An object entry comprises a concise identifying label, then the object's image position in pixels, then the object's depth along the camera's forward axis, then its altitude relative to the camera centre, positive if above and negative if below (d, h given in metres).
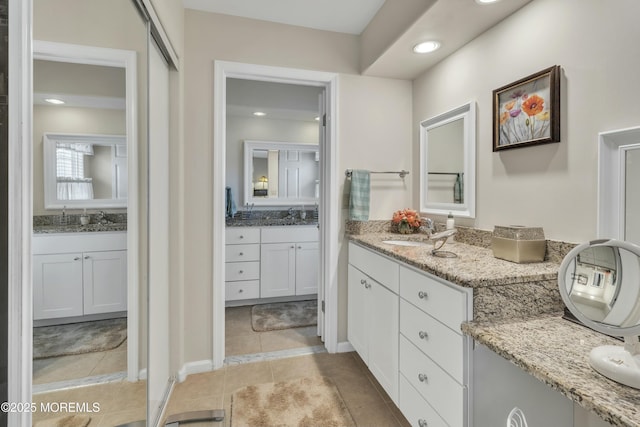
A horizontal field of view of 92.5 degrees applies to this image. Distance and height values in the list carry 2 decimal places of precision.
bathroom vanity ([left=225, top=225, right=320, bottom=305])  3.31 -0.57
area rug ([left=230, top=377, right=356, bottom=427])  1.65 -1.13
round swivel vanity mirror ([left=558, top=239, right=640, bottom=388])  0.73 -0.22
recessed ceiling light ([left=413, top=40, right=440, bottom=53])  1.93 +1.06
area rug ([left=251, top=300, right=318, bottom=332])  2.91 -1.07
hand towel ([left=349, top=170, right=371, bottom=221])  2.29 +0.11
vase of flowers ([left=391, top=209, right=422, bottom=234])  2.31 -0.07
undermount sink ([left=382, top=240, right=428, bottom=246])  2.10 -0.22
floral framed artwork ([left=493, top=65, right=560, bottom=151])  1.39 +0.50
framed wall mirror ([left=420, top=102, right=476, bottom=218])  1.92 +0.34
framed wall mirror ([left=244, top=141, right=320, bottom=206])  3.89 +0.49
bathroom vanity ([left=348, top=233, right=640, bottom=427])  0.79 -0.41
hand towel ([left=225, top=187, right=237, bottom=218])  3.76 +0.08
